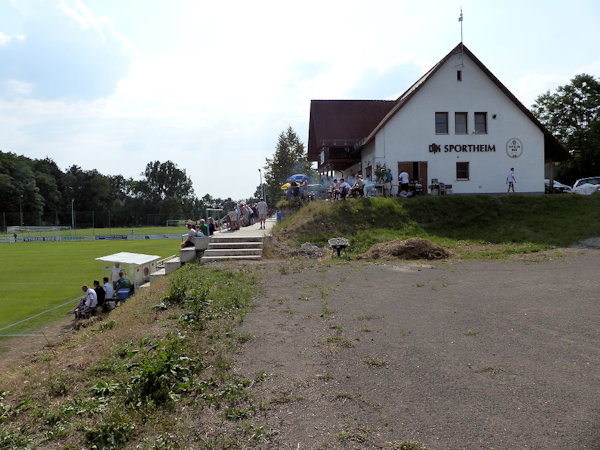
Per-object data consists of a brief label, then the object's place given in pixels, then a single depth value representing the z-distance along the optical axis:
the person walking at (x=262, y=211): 22.80
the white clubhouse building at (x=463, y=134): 27.00
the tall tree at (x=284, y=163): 56.06
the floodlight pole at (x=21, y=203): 84.38
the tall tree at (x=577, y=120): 48.72
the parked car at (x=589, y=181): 32.12
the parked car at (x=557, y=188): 28.63
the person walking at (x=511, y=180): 25.89
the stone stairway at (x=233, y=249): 15.73
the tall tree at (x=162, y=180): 130.75
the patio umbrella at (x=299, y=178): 32.58
